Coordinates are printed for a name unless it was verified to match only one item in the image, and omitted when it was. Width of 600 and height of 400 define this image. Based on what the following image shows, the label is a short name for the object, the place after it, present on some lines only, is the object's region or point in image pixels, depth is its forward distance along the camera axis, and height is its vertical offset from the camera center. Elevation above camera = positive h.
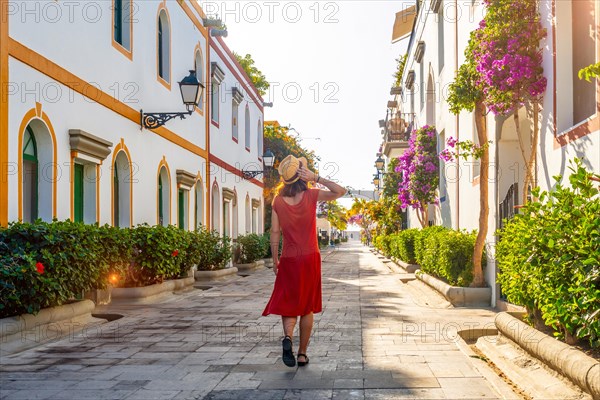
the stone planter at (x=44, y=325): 7.03 -1.18
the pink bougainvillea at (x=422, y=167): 18.77 +1.30
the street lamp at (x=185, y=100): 13.66 +2.30
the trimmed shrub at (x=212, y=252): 16.78 -0.89
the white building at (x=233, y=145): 21.45 +2.57
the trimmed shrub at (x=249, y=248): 23.64 -1.07
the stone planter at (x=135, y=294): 11.72 -1.27
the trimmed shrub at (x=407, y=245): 20.27 -0.90
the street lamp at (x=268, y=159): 24.64 +2.03
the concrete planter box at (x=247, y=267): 22.98 -1.63
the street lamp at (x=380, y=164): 32.19 +2.36
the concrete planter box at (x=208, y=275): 17.58 -1.44
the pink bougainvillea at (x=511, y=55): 8.08 +1.88
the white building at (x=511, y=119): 7.13 +1.27
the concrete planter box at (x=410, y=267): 20.32 -1.52
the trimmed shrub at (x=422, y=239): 15.45 -0.57
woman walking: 6.11 -0.30
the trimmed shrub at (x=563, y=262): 4.62 -0.36
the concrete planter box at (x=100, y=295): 11.02 -1.23
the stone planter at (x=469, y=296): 10.75 -1.26
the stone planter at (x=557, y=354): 4.27 -1.01
